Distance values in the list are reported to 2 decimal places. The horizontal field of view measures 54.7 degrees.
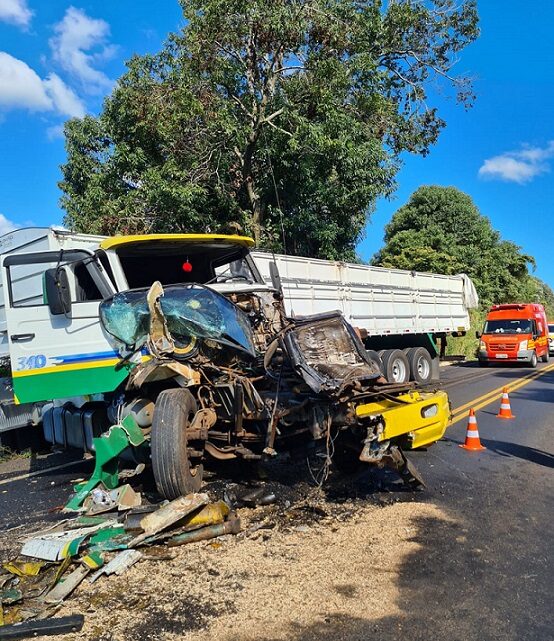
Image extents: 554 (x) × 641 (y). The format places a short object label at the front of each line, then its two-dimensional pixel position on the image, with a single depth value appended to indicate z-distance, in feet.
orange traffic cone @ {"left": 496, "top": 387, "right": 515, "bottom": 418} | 31.01
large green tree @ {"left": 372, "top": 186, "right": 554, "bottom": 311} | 102.58
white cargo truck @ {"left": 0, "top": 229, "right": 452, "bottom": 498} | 15.58
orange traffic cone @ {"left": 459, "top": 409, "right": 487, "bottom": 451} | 23.53
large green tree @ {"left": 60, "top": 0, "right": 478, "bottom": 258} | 44.21
